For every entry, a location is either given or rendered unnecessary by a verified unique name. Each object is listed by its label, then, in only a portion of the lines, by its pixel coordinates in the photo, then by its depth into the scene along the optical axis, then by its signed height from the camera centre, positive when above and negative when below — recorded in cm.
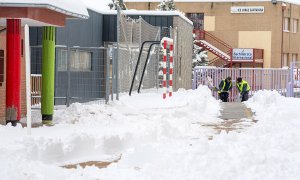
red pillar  1398 -5
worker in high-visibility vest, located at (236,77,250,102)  2947 -82
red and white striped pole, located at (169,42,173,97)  2387 -42
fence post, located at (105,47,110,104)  1952 -12
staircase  5556 +182
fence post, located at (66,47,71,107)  1961 -24
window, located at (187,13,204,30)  6062 +434
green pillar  1570 -6
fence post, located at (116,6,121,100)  2072 -25
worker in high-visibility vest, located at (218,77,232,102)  2962 -87
